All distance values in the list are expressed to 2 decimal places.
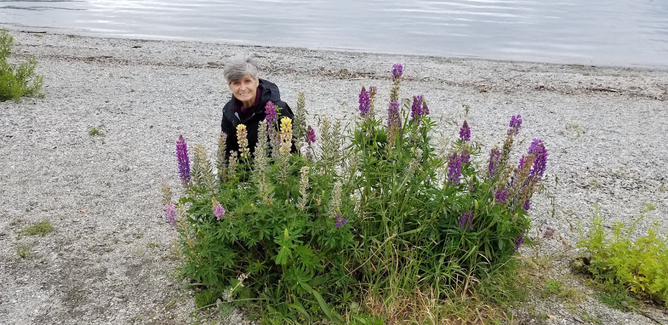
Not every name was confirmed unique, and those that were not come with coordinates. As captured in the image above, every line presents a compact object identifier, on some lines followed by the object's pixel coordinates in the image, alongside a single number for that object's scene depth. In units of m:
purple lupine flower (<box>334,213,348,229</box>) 3.26
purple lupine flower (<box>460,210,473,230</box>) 3.50
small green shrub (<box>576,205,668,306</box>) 3.88
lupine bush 3.38
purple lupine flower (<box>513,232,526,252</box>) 3.67
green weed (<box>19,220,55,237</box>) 4.87
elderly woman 4.54
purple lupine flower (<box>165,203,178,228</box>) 3.38
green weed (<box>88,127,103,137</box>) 7.75
